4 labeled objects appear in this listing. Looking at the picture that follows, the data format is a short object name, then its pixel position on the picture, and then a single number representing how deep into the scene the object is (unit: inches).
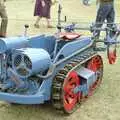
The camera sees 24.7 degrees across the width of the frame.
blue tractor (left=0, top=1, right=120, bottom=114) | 121.9
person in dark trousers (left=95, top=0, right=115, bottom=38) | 217.5
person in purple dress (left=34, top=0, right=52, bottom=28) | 301.7
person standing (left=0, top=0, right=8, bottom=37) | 244.3
